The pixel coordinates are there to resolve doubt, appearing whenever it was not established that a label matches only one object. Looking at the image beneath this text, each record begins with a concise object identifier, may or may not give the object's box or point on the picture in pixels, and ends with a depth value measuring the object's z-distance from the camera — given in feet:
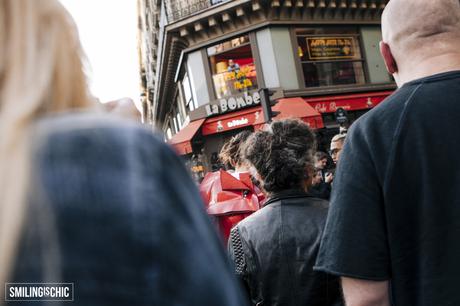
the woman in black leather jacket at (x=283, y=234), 7.15
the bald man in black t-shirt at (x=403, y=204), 4.87
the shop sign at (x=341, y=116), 26.19
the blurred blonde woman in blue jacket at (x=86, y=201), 1.84
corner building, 49.78
